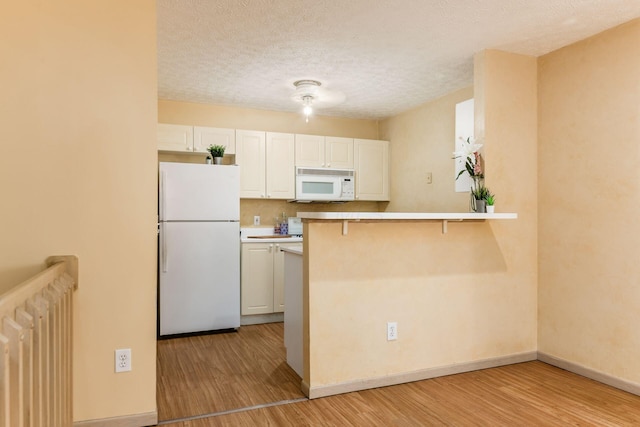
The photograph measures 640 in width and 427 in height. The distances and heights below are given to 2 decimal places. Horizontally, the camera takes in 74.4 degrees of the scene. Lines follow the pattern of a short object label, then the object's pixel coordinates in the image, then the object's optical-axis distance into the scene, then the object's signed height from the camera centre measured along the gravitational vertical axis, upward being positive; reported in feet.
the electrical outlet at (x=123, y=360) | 7.48 -2.64
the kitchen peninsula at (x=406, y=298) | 8.90 -2.02
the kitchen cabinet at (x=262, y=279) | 14.74 -2.38
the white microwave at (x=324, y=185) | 16.49 +1.07
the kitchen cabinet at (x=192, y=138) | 14.75 +2.63
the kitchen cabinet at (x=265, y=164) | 15.72 +1.81
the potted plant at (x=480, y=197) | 10.27 +0.35
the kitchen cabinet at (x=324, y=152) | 16.63 +2.41
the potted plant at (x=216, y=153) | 14.23 +1.97
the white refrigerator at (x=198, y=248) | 13.09 -1.17
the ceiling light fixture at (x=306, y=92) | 13.20 +3.88
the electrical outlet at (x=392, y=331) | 9.52 -2.71
